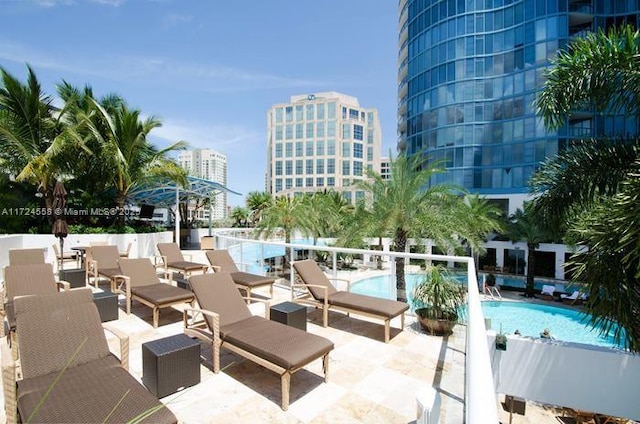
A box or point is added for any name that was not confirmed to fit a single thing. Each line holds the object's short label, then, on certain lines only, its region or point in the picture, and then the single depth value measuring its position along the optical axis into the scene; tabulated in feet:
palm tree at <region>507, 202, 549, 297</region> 71.31
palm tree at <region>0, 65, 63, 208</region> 40.19
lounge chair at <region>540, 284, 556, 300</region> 66.74
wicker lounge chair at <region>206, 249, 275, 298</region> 21.26
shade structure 55.16
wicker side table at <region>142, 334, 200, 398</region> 10.18
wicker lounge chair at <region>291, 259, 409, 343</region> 15.47
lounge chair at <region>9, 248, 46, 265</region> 22.72
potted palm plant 16.06
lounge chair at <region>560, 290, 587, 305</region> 60.66
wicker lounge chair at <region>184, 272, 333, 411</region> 10.30
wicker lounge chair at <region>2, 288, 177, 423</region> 7.23
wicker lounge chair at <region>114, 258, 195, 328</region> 16.60
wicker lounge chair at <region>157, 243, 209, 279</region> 26.66
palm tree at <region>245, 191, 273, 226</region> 104.80
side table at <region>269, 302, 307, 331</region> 14.61
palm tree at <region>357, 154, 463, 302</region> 32.63
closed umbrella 25.26
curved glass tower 89.45
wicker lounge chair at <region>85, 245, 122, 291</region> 24.16
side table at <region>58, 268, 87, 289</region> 21.87
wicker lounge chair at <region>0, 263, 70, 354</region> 15.62
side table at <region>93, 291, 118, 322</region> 16.83
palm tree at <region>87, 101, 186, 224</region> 44.01
